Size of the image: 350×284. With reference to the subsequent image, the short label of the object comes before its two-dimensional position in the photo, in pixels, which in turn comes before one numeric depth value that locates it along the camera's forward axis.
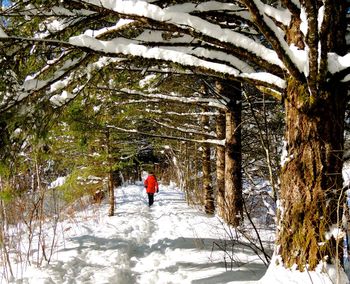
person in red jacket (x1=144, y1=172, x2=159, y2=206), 12.74
